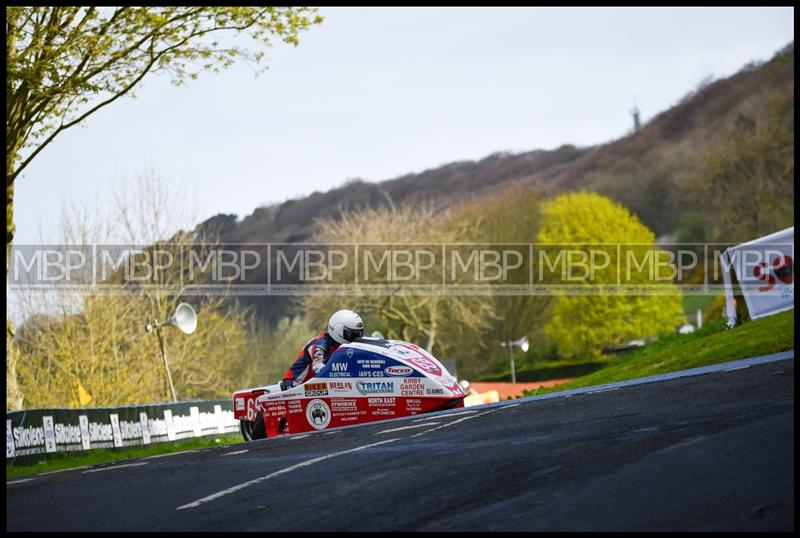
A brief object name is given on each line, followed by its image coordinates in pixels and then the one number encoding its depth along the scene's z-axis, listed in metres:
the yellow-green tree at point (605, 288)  87.50
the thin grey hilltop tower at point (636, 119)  164.98
